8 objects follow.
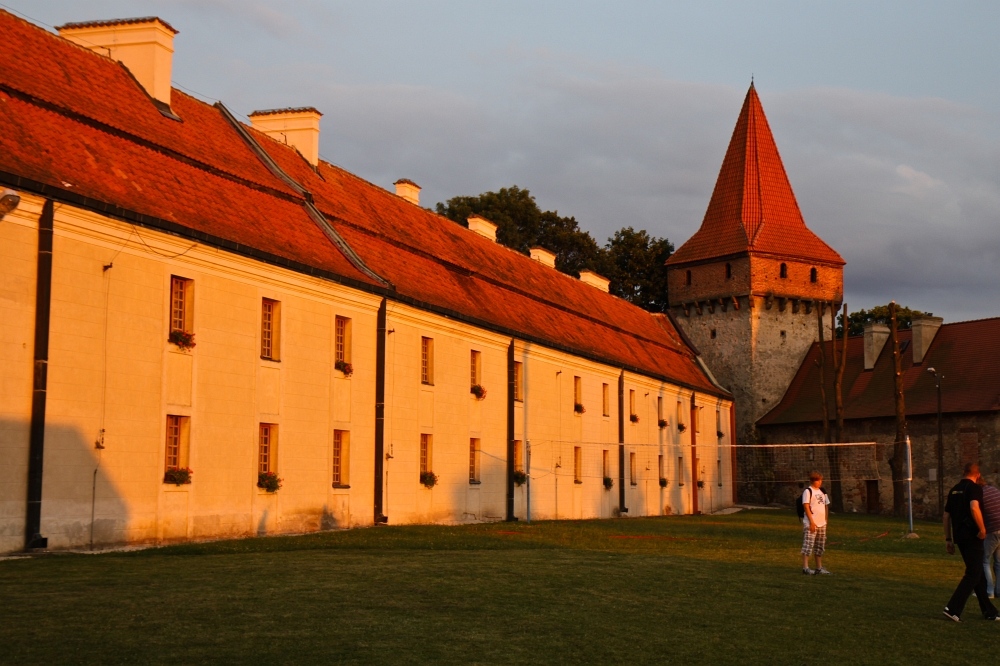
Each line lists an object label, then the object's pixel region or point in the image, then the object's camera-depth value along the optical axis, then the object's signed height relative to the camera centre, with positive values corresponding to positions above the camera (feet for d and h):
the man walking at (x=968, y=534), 49.85 -2.52
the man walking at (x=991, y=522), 52.95 -2.06
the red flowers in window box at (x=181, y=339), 84.94 +9.77
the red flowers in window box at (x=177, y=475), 83.87 +0.16
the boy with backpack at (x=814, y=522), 67.41 -2.56
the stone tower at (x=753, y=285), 243.19 +39.03
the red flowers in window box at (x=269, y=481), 94.07 -0.28
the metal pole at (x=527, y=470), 131.54 +0.75
